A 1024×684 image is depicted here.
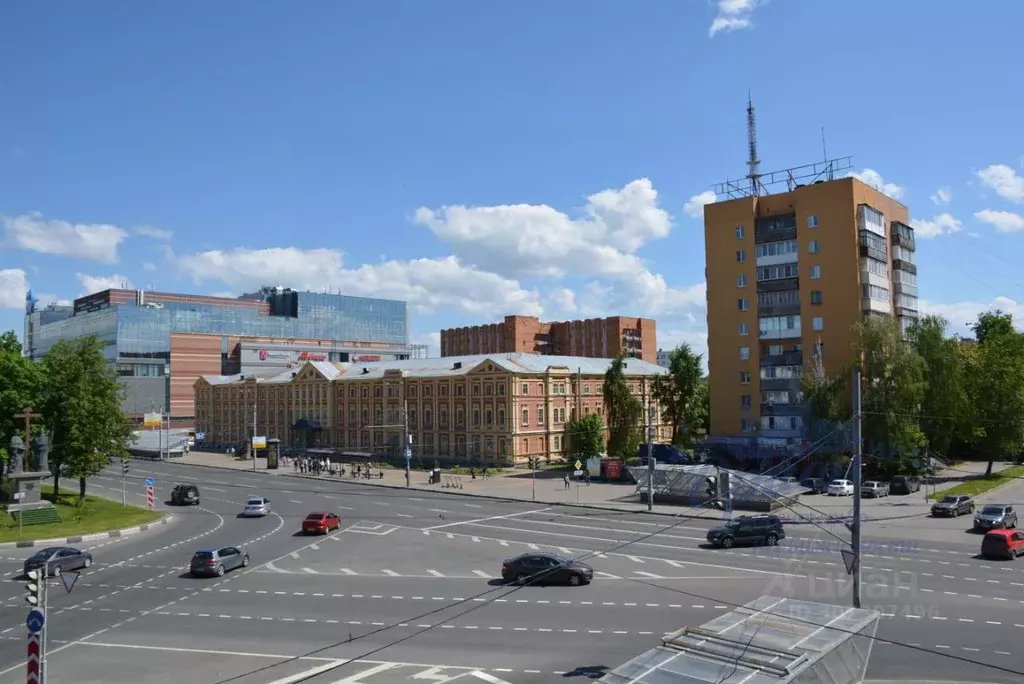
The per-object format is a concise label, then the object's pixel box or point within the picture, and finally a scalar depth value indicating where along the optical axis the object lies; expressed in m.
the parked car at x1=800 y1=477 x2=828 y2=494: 57.00
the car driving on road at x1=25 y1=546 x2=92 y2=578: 33.16
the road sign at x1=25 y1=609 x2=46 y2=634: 16.98
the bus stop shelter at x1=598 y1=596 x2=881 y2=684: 13.50
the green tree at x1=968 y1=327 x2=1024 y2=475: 64.25
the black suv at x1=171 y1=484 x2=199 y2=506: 60.88
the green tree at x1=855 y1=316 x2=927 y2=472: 60.12
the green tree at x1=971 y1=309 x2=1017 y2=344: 84.62
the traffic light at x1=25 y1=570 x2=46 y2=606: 17.66
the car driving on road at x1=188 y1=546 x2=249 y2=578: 33.16
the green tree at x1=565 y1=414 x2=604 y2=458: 75.12
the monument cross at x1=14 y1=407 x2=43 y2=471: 49.56
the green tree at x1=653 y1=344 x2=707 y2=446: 84.88
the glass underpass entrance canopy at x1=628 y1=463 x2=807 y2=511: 50.49
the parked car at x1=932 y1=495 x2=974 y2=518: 46.50
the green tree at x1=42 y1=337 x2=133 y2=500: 56.09
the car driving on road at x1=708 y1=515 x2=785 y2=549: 38.32
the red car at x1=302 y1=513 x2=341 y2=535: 44.78
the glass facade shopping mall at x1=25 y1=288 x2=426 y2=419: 156.25
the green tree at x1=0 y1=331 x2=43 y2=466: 57.25
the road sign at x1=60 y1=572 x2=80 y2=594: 20.04
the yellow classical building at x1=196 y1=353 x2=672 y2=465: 84.00
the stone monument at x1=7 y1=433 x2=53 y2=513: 49.69
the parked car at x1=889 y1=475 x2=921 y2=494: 56.91
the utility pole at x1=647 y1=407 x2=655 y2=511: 53.17
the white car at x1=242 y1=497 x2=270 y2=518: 53.19
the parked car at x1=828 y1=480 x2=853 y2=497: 54.59
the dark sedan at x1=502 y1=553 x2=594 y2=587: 30.44
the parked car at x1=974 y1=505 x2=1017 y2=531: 40.88
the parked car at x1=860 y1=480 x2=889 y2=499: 55.05
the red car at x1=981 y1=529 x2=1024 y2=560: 33.81
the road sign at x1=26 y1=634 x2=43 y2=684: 17.11
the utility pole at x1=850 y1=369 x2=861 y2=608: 20.44
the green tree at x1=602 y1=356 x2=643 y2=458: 78.56
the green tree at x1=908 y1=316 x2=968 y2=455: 64.88
